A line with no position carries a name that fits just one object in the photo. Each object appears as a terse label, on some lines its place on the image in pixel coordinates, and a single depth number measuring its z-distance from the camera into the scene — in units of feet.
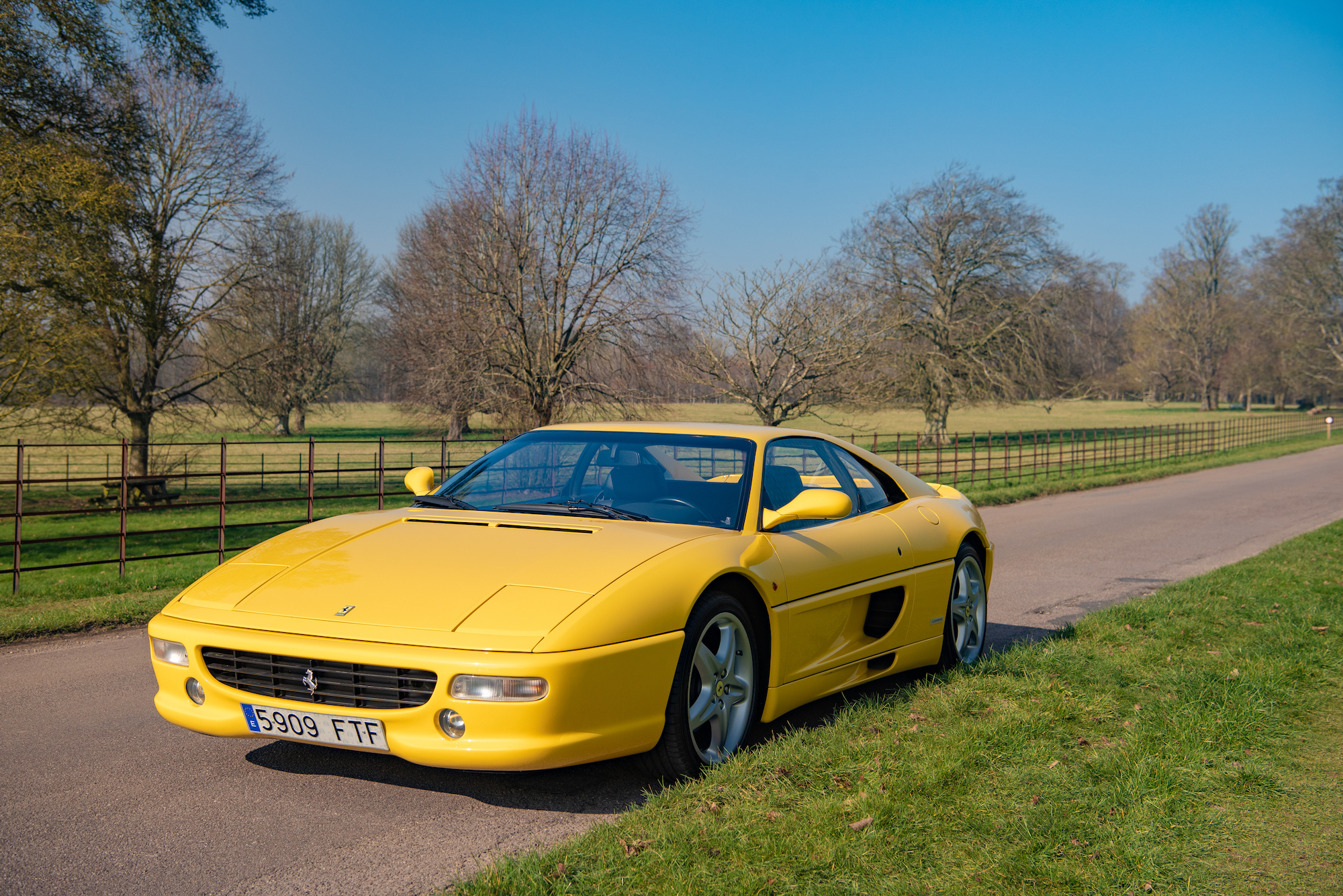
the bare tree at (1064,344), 133.39
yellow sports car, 11.38
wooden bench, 77.20
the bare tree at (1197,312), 280.31
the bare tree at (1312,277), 214.07
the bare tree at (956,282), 133.59
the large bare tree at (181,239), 81.97
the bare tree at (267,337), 88.33
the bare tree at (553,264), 92.07
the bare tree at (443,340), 91.91
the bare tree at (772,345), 92.79
